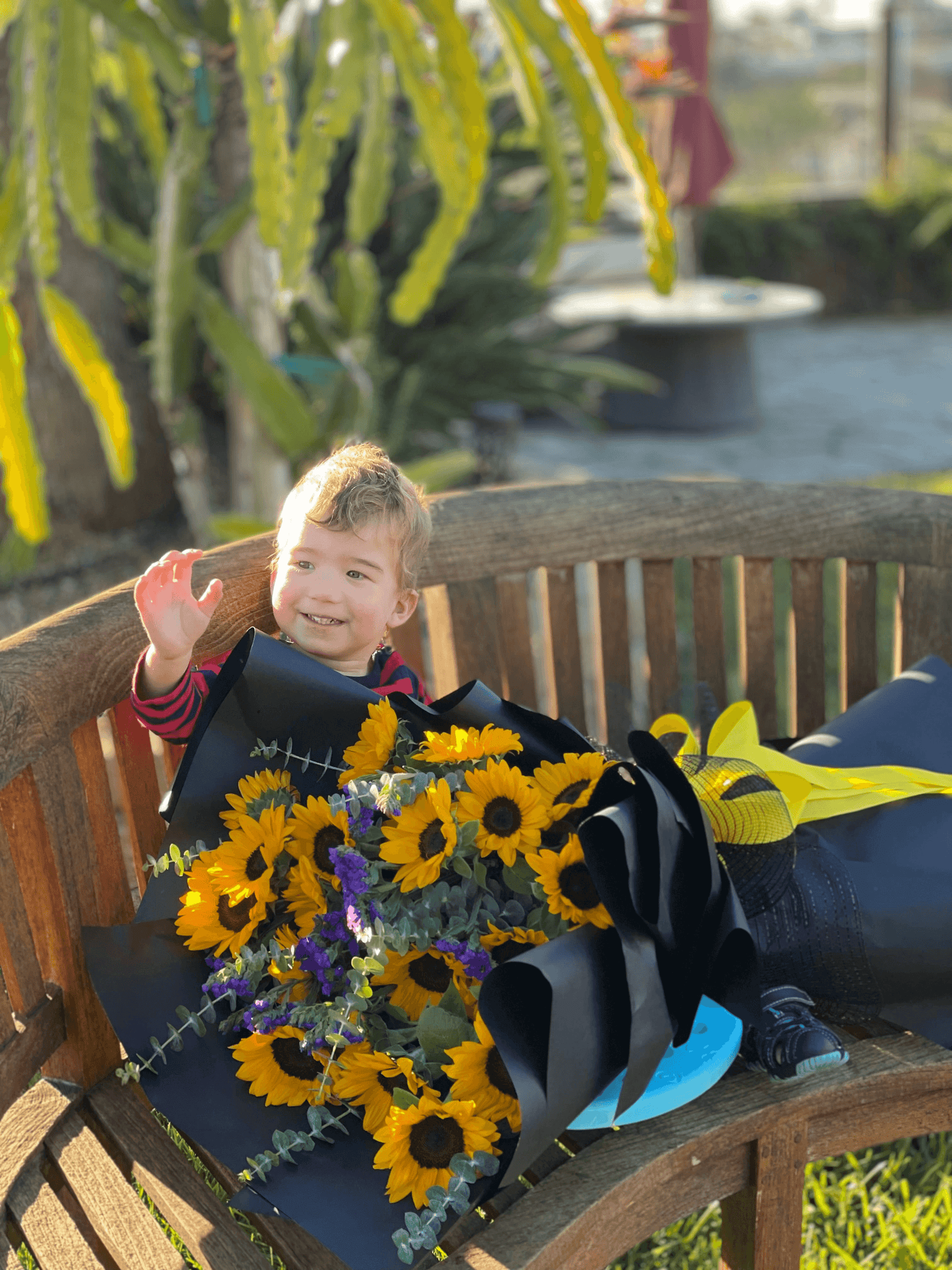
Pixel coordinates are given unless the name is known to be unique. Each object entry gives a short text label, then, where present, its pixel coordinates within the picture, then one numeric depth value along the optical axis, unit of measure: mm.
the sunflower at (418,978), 1101
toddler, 1246
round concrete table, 6395
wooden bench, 1109
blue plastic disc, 1096
